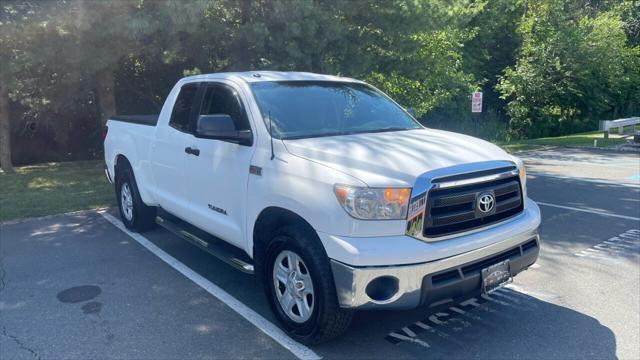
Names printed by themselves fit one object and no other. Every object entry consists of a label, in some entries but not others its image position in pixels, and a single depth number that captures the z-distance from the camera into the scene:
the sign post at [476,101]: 15.32
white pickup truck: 3.44
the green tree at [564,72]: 25.06
